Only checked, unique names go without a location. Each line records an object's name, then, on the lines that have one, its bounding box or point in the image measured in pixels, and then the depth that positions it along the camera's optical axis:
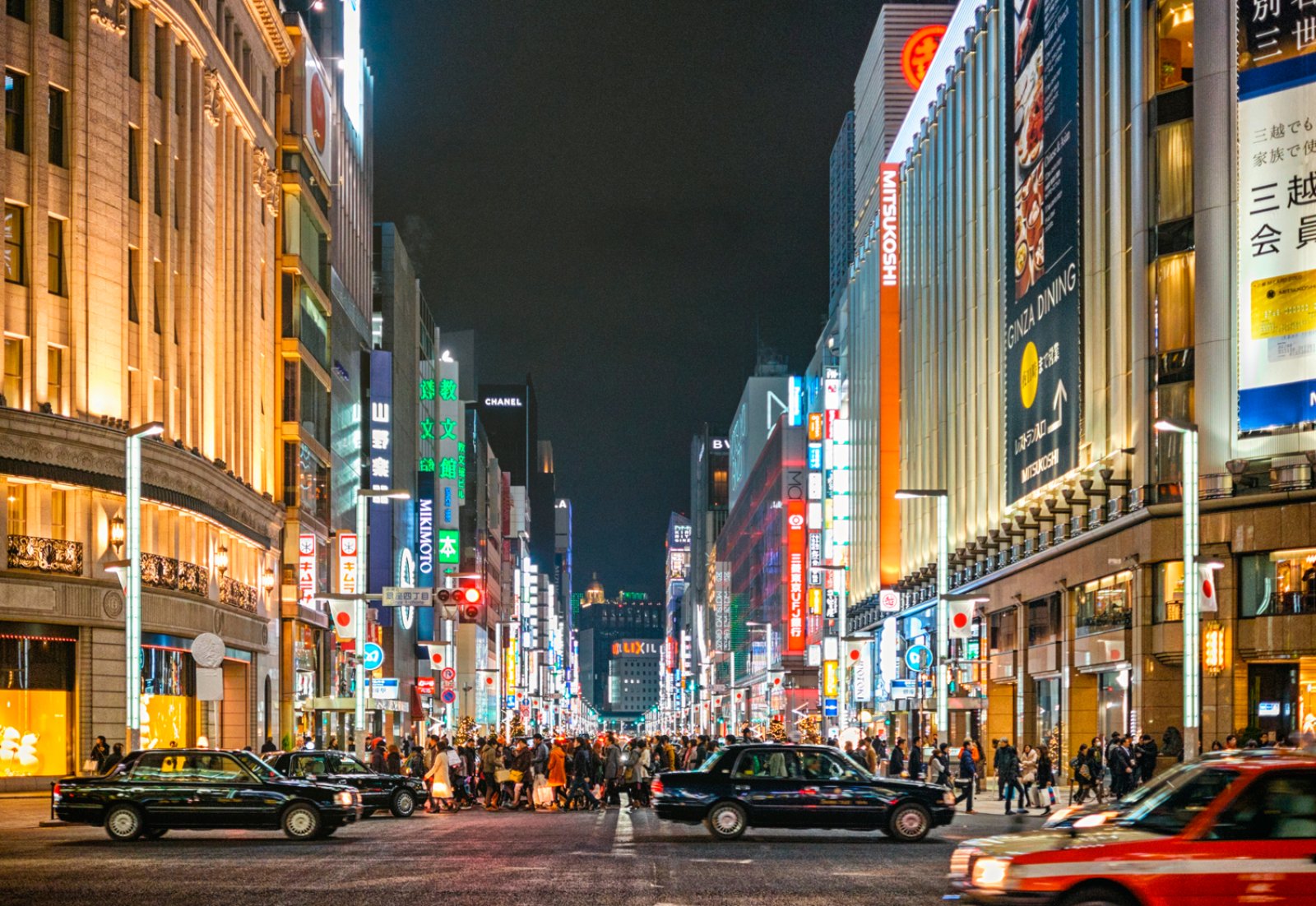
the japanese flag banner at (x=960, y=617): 49.75
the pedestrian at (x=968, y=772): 39.28
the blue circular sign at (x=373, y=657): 48.53
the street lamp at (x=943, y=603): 48.72
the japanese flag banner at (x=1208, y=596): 32.72
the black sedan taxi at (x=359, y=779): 33.62
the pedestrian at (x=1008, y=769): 37.59
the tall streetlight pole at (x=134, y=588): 35.47
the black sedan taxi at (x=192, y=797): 27.08
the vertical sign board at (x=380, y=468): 85.88
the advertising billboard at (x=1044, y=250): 51.31
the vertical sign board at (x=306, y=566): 67.25
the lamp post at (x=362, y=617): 48.06
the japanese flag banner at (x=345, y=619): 49.88
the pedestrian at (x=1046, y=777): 38.06
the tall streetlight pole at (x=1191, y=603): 32.81
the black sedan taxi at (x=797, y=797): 28.20
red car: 12.87
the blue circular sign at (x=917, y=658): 54.81
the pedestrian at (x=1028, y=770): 39.19
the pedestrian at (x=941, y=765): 40.38
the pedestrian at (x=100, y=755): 41.13
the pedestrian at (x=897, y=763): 49.50
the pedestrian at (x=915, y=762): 45.67
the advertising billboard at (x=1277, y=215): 41.25
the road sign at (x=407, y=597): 49.09
